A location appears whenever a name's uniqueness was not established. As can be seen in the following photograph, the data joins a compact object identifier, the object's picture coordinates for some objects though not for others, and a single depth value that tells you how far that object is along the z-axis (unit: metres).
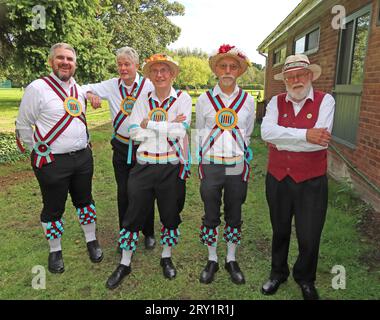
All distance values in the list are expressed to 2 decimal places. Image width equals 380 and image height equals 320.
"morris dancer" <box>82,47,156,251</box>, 3.28
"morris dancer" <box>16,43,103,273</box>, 3.09
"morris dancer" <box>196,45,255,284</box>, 2.94
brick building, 4.73
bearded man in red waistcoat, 2.58
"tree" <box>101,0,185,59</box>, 27.02
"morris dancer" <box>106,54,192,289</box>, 2.97
